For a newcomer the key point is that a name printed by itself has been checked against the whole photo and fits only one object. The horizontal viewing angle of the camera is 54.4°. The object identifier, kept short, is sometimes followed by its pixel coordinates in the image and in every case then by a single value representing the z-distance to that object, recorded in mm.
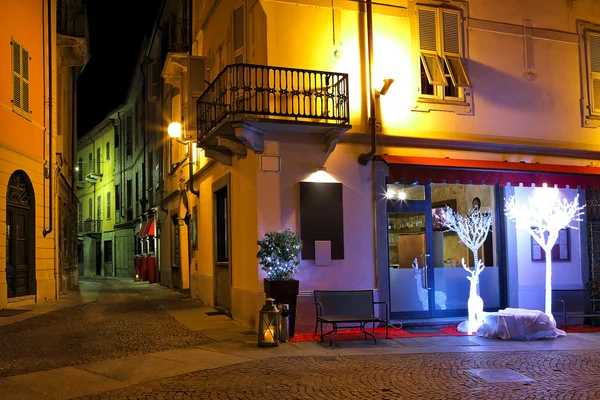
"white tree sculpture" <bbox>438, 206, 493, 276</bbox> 12383
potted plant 10320
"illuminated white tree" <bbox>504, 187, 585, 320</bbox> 11797
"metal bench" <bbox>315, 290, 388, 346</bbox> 10820
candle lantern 9633
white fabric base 10609
